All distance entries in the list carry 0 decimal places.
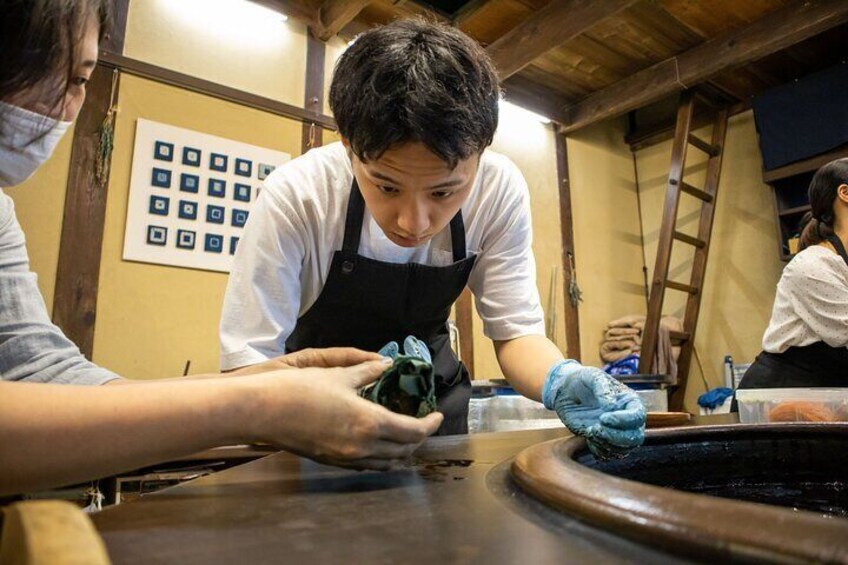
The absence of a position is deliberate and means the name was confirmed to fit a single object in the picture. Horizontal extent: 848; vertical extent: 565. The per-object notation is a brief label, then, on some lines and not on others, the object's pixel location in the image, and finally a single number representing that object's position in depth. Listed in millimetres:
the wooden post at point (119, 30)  3523
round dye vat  426
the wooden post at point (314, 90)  4188
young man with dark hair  1225
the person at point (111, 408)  647
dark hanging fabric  4652
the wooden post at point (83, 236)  3209
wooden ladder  4859
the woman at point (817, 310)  2660
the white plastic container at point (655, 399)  3580
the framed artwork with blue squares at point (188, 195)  3486
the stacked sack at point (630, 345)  4991
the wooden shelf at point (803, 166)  4602
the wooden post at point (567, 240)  5332
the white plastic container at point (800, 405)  1435
